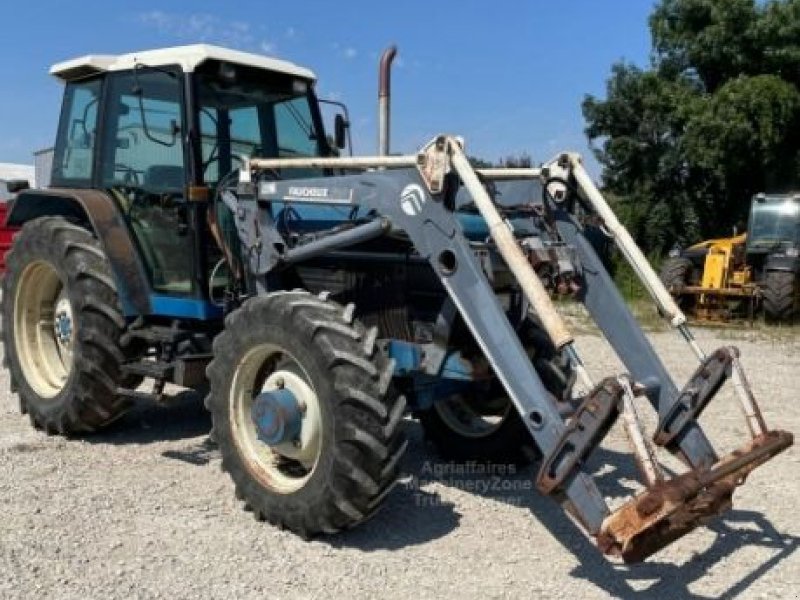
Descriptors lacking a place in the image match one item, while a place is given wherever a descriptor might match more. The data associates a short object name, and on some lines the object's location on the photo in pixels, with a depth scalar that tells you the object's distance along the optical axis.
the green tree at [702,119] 18.70
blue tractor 3.95
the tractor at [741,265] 14.77
